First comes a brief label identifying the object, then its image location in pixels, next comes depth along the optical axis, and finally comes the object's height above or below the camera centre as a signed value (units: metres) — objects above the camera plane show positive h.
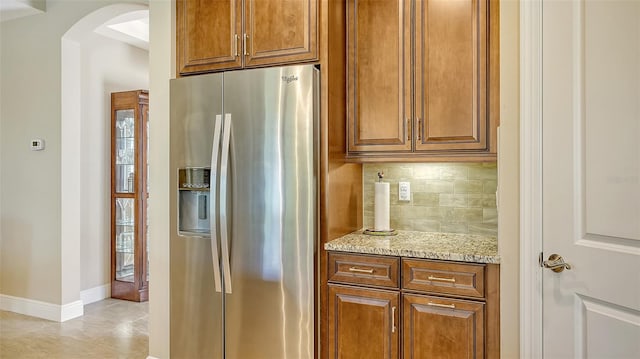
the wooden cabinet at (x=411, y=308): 1.88 -0.62
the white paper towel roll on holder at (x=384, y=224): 2.45 -0.28
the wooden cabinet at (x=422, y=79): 2.10 +0.50
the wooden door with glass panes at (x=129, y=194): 4.18 -0.17
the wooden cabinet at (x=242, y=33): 2.24 +0.80
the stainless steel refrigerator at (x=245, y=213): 2.16 -0.19
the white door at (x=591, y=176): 1.48 -0.01
